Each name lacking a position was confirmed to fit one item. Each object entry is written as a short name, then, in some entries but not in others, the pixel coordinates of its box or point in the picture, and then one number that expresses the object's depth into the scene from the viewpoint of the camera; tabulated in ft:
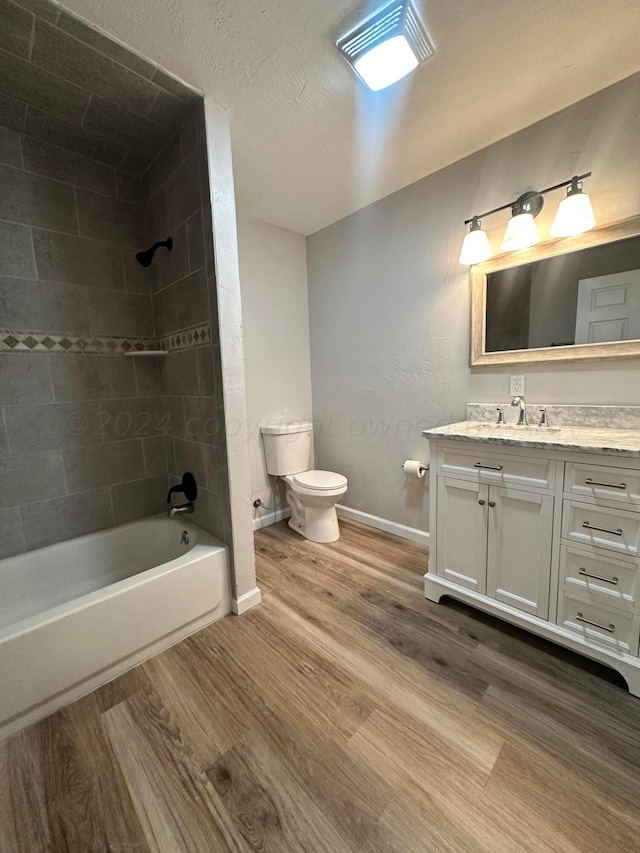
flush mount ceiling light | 3.58
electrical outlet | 5.64
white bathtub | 3.65
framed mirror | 4.66
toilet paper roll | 6.93
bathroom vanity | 3.82
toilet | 7.36
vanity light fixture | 4.55
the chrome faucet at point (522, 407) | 5.46
